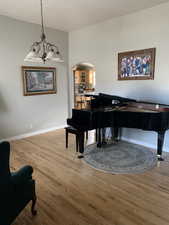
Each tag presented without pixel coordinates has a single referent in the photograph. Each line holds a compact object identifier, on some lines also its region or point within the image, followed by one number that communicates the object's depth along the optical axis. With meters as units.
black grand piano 3.29
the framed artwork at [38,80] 4.89
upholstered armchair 1.54
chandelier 2.83
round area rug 3.25
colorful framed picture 3.99
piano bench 3.59
